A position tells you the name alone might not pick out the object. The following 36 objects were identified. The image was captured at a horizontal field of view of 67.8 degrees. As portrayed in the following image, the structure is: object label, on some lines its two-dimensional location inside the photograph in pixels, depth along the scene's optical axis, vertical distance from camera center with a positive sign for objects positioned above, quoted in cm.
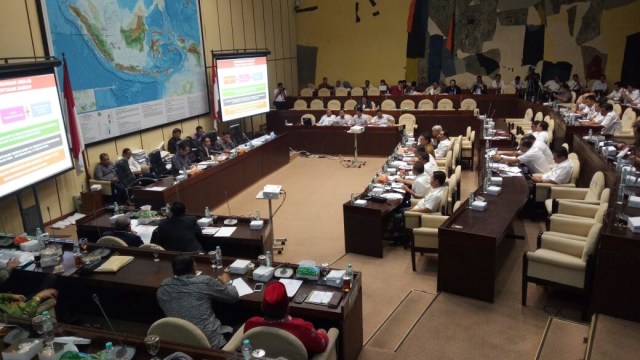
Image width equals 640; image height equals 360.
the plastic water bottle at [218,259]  425 -165
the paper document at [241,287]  382 -174
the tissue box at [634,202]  479 -147
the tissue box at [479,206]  550 -166
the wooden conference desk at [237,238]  525 -186
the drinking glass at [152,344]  271 -152
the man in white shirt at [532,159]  764 -161
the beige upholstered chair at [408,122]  1223 -154
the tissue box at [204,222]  560 -176
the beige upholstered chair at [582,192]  600 -177
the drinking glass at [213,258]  427 -166
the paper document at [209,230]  536 -179
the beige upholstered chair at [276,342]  277 -157
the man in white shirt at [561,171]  687 -163
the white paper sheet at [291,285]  376 -173
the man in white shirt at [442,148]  898 -162
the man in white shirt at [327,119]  1258 -143
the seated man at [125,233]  499 -166
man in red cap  286 -150
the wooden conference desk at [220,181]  707 -191
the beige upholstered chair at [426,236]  552 -198
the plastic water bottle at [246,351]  261 -151
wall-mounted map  805 +24
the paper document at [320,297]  359 -173
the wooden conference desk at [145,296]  357 -184
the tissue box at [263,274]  398 -170
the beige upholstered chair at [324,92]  1661 -95
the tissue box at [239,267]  411 -168
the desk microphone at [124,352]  283 -164
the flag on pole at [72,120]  732 -69
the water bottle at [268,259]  416 -164
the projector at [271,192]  547 -142
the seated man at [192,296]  338 -158
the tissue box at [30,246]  474 -165
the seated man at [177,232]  490 -162
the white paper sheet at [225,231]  531 -180
